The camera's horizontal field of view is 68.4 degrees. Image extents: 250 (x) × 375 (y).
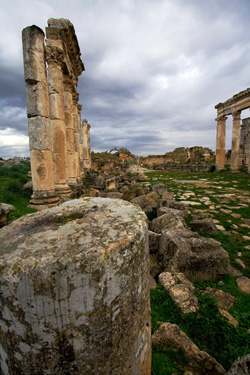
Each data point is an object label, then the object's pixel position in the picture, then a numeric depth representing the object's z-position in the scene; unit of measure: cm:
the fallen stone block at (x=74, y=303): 93
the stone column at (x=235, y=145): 1881
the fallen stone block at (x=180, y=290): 220
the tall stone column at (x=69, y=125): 912
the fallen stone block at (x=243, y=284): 261
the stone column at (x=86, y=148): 1911
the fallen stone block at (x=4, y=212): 406
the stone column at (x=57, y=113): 680
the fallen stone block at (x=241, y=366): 101
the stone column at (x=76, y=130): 1110
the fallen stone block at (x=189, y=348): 150
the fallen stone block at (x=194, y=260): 281
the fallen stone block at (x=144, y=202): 555
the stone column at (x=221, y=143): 2038
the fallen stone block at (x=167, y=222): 385
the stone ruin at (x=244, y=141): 2095
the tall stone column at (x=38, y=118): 542
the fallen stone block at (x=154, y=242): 338
